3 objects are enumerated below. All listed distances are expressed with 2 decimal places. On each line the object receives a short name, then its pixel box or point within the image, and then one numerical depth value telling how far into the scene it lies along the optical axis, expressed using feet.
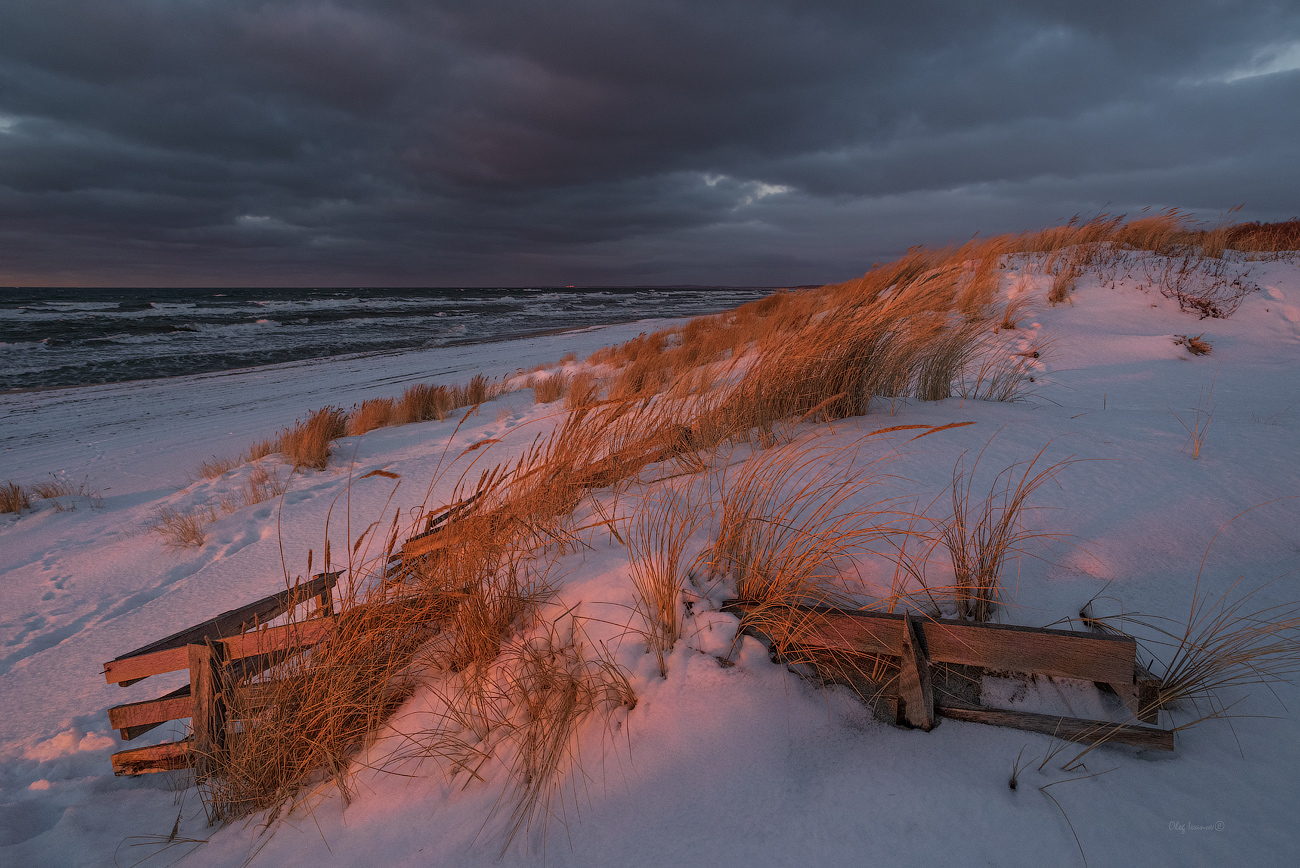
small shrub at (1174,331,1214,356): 18.90
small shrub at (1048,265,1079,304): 25.09
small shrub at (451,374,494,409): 30.17
